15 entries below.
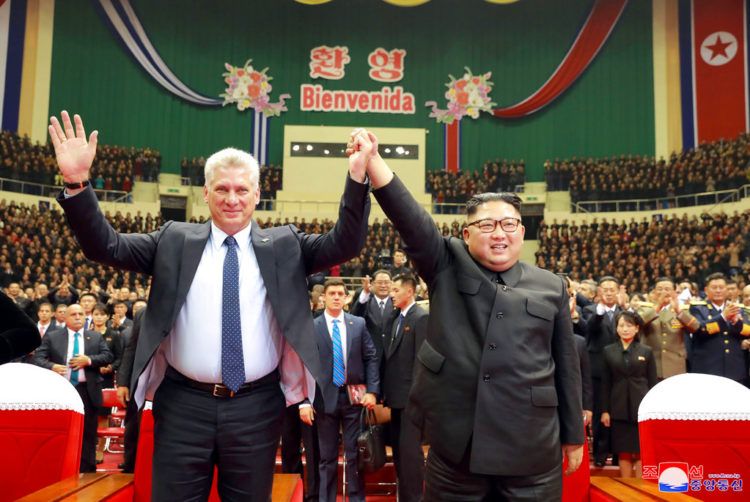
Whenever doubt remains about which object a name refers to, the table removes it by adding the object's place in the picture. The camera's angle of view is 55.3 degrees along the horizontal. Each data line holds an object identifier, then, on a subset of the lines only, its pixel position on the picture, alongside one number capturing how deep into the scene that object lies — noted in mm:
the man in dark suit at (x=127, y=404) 4530
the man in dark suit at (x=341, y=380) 4609
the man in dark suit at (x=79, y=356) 5820
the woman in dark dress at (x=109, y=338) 6910
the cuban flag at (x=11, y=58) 20297
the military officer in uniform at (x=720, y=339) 5922
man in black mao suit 2061
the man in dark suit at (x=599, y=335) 6238
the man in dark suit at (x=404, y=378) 4559
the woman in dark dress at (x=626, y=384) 5672
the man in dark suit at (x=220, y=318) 2018
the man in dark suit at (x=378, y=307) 6059
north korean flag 20328
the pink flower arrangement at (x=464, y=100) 23281
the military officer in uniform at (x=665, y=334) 6270
